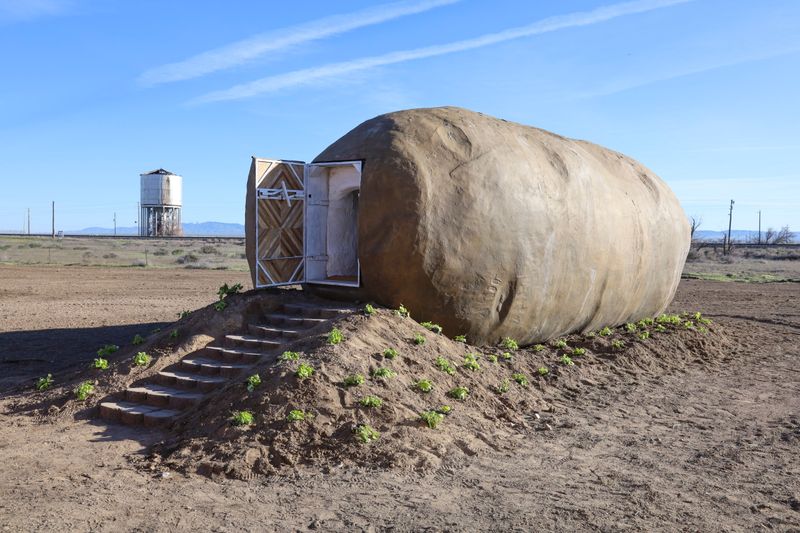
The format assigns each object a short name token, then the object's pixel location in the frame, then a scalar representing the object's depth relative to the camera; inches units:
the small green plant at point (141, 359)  419.8
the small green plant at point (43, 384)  430.0
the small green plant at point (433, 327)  447.8
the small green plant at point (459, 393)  378.6
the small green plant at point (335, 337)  383.9
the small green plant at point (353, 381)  353.1
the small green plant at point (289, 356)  367.9
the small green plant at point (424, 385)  370.9
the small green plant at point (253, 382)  350.3
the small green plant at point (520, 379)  434.3
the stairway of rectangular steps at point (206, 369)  377.1
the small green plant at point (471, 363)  416.5
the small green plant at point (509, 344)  483.8
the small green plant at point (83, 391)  394.9
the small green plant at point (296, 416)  323.9
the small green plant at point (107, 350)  464.8
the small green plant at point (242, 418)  325.7
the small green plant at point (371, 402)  340.5
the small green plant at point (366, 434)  317.7
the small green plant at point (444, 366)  400.2
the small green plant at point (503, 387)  407.5
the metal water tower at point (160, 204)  2495.1
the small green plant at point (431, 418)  337.1
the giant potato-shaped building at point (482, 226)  443.2
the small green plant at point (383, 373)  369.4
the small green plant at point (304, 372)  347.3
